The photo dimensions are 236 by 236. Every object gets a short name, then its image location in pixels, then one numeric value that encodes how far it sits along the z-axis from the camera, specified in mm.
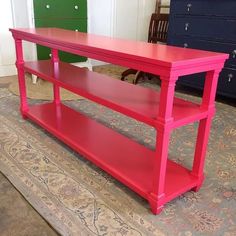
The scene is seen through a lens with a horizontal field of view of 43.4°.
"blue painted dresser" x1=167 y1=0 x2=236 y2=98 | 2629
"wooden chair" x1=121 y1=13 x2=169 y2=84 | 3531
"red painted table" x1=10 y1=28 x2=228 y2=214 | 1182
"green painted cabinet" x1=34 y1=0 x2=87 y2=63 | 3104
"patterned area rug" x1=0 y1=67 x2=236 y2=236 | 1260
